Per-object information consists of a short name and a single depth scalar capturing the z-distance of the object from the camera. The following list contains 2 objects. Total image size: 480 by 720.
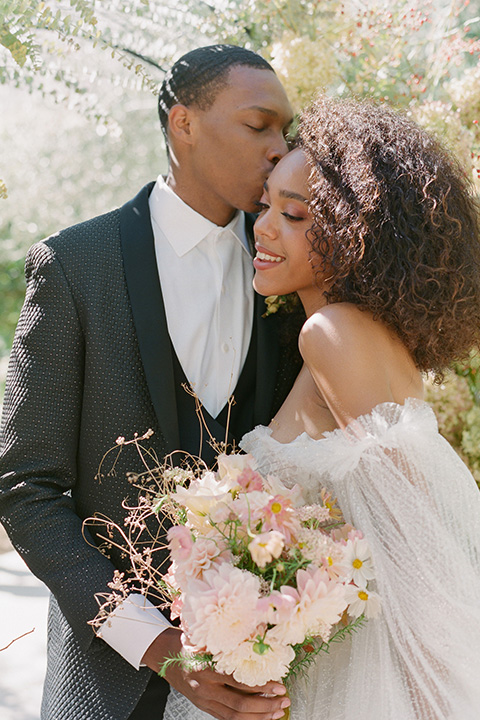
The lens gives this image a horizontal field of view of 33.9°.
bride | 1.67
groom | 1.89
